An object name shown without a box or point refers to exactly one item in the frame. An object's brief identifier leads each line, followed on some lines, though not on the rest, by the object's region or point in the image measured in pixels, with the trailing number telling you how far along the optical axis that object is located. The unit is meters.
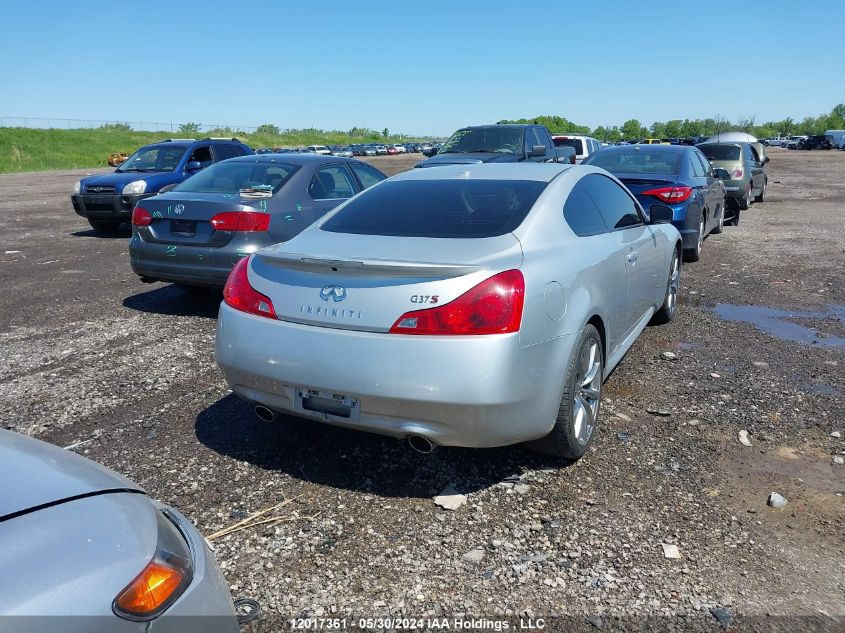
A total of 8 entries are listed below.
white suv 22.70
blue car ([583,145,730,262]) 8.88
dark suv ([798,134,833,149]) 74.44
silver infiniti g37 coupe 3.10
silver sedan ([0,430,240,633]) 1.45
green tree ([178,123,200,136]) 87.37
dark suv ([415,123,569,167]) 12.80
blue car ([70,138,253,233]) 12.53
